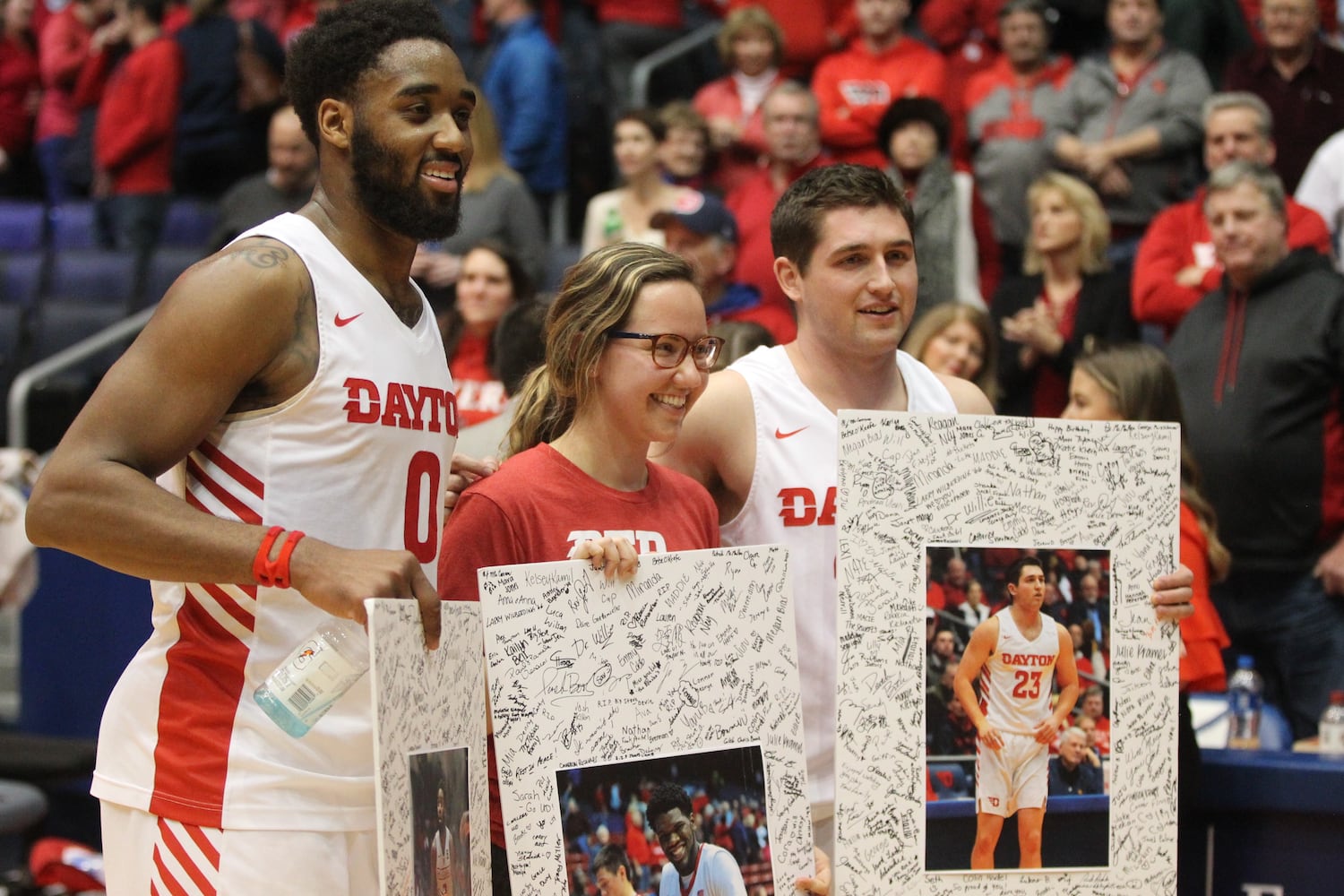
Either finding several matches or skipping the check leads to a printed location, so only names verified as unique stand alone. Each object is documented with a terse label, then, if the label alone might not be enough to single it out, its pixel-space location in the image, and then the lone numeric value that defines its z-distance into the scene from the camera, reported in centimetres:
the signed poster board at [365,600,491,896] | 217
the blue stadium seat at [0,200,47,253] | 1112
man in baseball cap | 621
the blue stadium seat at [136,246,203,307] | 984
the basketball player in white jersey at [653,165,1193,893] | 311
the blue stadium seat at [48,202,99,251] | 1102
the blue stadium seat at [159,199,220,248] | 1021
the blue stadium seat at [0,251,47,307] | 1043
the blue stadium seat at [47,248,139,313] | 1007
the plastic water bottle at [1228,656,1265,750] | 467
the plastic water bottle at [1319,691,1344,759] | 436
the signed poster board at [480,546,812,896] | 250
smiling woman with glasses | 281
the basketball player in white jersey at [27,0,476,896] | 226
